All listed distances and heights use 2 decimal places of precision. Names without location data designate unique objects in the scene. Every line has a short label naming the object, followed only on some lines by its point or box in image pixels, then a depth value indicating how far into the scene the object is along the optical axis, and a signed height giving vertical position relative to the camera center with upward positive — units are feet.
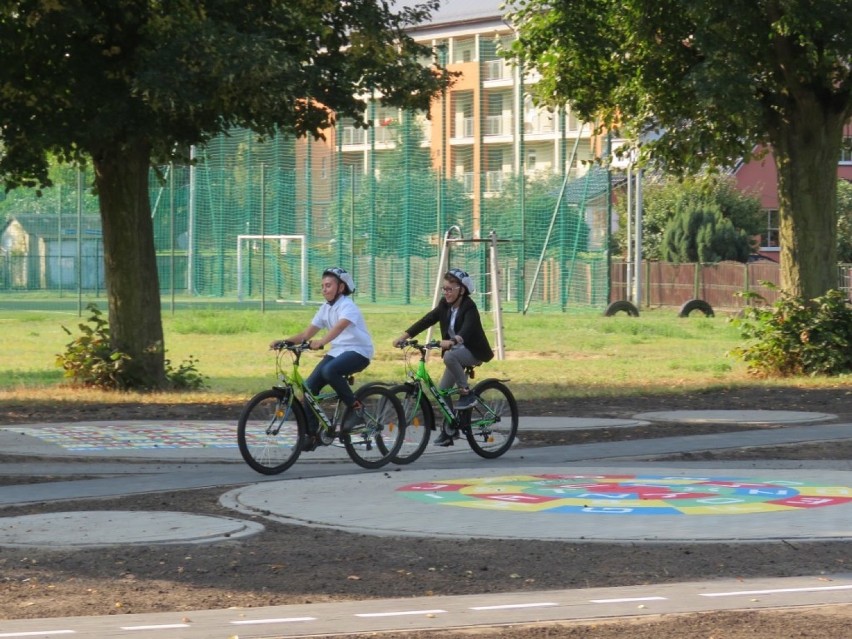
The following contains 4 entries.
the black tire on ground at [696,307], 155.22 -3.25
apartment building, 246.06 +23.81
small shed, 198.18 +2.46
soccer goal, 189.98 +0.79
